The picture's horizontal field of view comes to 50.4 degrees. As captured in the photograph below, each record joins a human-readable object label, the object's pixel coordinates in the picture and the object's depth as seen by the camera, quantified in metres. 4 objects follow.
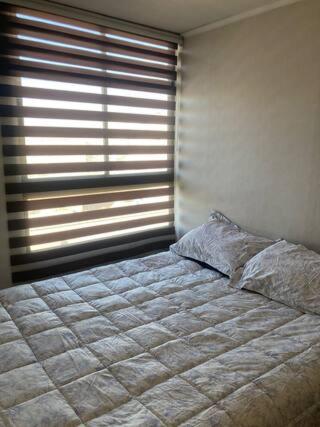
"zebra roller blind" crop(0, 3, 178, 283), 2.42
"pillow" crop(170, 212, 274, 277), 2.36
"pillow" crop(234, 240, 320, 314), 1.88
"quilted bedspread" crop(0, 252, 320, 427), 1.18
